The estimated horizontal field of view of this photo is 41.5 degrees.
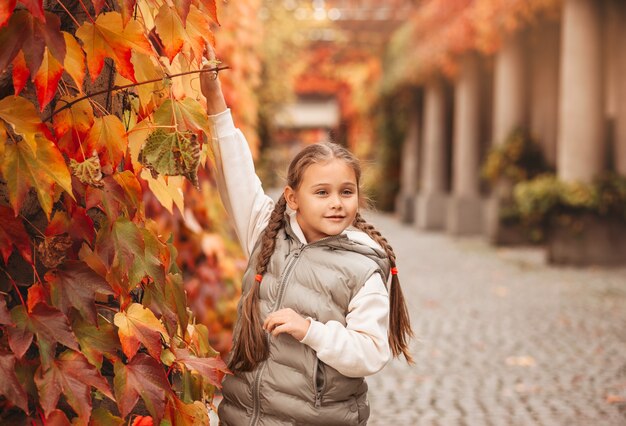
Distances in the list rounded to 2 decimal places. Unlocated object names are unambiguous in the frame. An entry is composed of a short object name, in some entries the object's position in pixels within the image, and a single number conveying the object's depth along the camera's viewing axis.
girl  1.97
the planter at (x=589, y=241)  11.04
